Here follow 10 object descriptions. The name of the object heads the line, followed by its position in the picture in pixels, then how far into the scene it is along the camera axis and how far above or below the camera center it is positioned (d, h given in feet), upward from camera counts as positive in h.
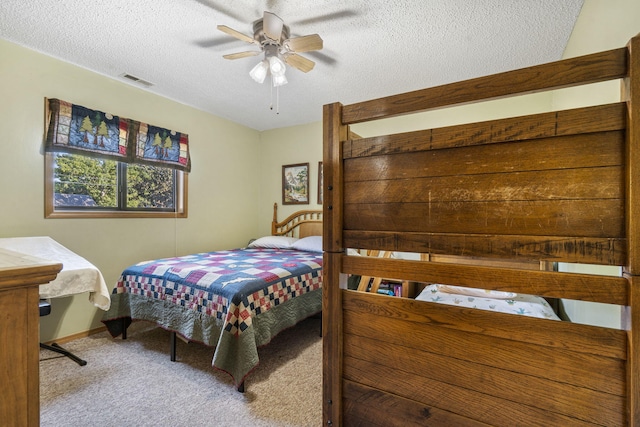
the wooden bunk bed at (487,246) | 2.62 -0.36
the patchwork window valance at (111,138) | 8.27 +2.42
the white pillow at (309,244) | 11.73 -1.38
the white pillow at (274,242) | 12.48 -1.39
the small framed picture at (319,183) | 13.85 +1.40
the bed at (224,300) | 6.06 -2.23
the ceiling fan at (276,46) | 6.43 +4.01
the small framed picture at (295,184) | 14.19 +1.40
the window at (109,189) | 8.57 +0.74
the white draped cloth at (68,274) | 5.87 -1.37
